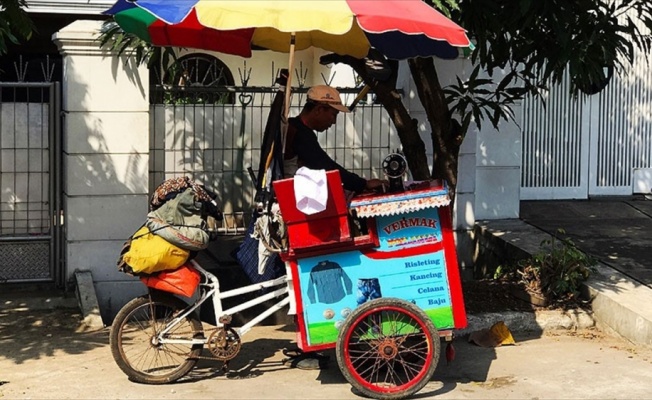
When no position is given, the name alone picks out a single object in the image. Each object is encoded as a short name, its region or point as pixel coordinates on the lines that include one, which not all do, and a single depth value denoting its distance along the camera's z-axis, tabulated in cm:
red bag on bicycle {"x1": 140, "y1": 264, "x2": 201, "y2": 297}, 626
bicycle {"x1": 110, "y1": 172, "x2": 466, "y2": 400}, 604
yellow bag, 618
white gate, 1097
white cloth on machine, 586
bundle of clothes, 621
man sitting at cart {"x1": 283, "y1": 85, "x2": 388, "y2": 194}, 661
